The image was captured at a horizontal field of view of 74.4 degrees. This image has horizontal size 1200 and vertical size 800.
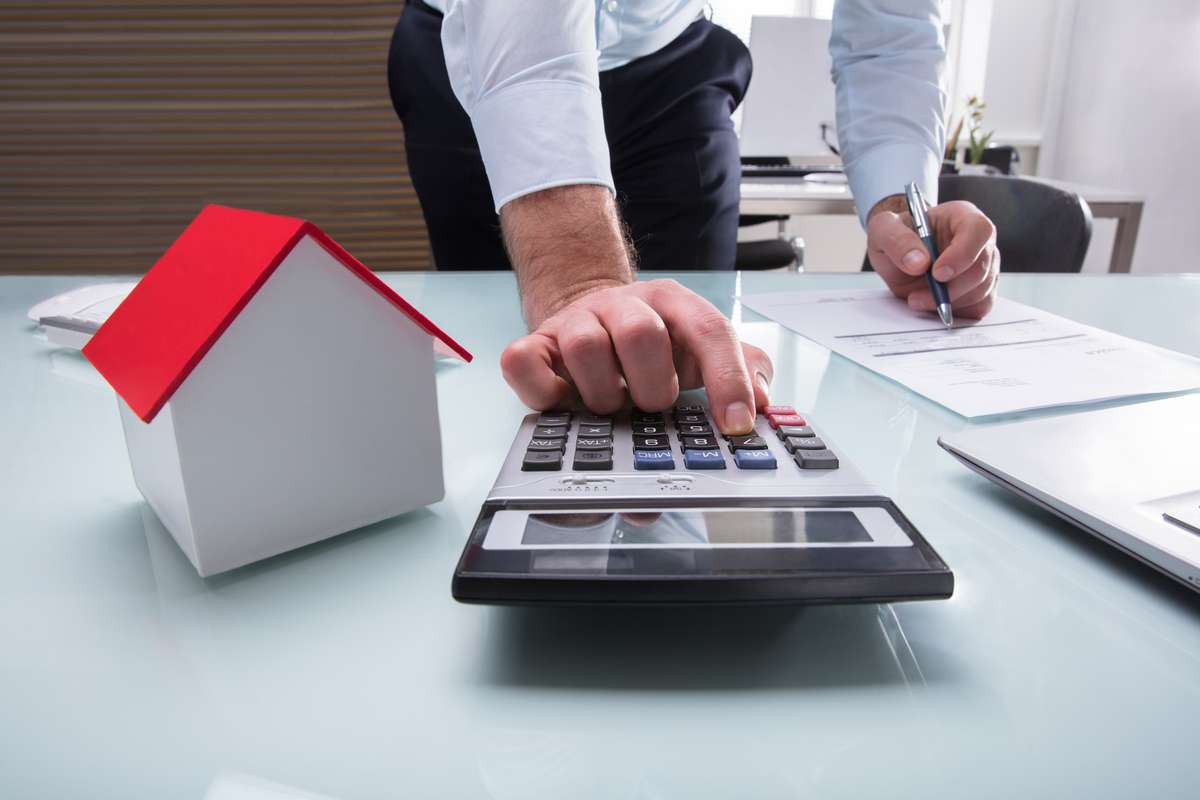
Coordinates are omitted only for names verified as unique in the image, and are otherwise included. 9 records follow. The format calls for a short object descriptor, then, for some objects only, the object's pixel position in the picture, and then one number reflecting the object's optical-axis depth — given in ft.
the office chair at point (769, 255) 7.02
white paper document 1.51
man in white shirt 1.18
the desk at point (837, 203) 5.81
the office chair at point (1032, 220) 3.48
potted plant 7.69
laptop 0.85
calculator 0.69
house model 0.80
